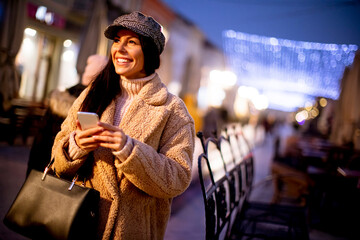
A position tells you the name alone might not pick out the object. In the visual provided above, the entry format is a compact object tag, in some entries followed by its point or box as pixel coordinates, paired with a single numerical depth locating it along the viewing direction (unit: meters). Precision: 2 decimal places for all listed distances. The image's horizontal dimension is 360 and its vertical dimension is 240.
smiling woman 1.67
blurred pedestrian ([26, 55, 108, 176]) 2.85
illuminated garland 13.96
